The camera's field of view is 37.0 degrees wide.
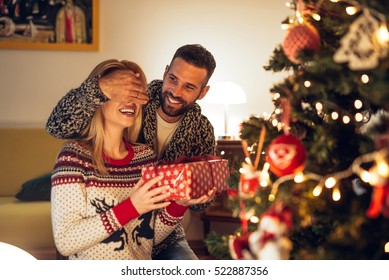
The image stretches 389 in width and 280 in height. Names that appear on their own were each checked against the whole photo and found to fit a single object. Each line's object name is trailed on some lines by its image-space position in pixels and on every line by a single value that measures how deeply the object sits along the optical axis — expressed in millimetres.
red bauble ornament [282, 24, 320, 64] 1188
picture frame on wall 2889
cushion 2564
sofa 2424
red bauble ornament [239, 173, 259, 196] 1217
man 1851
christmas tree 1079
